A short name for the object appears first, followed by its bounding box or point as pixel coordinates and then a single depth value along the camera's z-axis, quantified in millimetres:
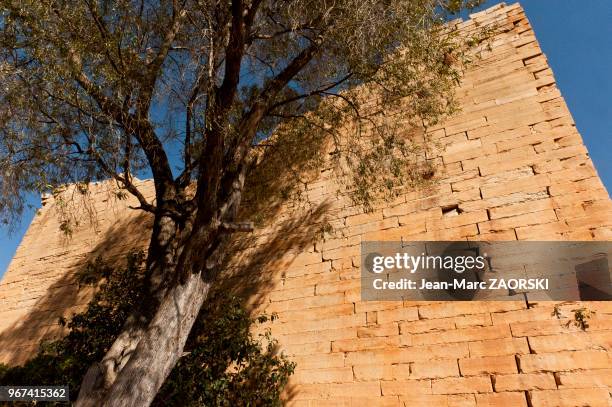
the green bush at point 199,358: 5559
